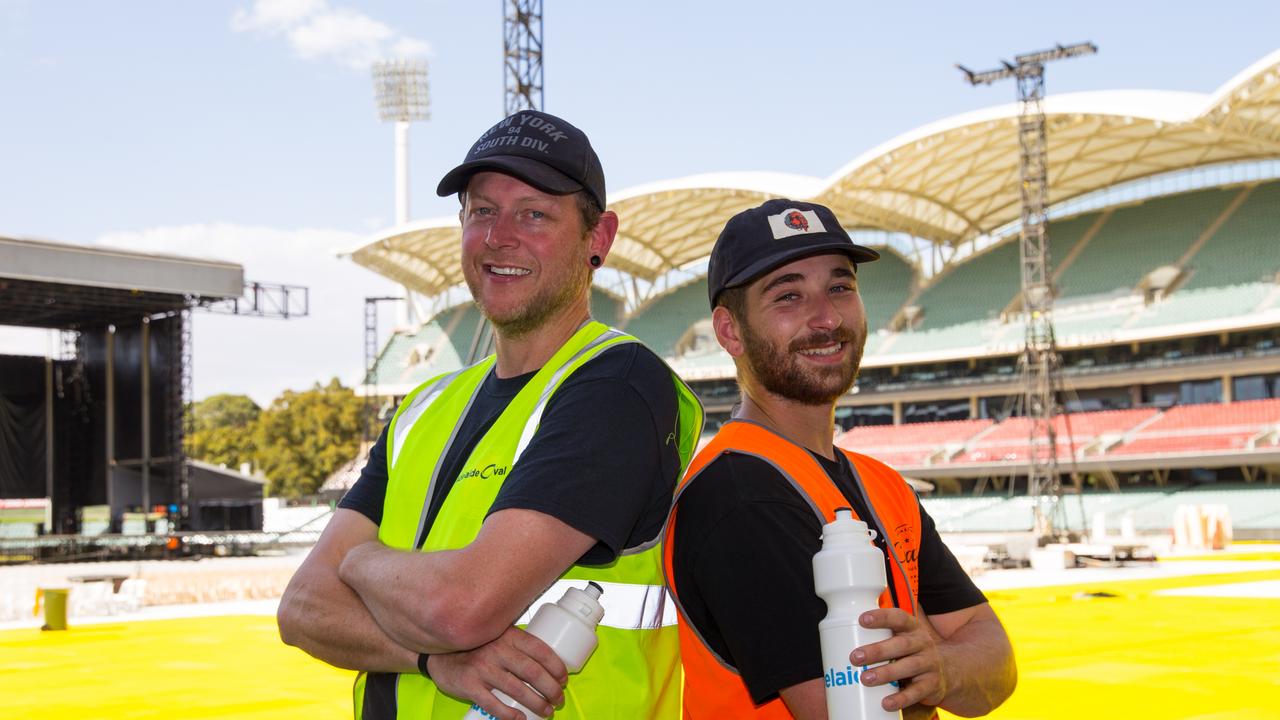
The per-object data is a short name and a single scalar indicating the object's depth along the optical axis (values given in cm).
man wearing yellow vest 208
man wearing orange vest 209
